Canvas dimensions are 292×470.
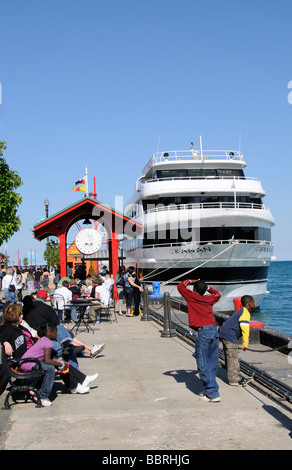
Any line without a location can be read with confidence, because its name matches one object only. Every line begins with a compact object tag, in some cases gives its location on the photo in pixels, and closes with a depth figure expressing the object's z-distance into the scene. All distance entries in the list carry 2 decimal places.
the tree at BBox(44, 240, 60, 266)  72.03
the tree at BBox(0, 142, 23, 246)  21.02
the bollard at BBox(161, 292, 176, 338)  13.02
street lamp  33.47
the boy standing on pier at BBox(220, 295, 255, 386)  7.83
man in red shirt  7.23
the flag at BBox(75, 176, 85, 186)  28.14
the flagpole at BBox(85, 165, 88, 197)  28.07
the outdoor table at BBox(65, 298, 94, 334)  13.75
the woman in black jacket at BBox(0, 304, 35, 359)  7.59
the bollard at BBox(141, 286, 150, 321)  16.78
